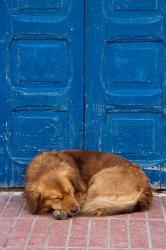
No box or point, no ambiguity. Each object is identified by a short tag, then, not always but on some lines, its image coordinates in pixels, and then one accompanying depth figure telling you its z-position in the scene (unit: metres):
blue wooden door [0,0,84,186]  6.51
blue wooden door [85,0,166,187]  6.48
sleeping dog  5.90
